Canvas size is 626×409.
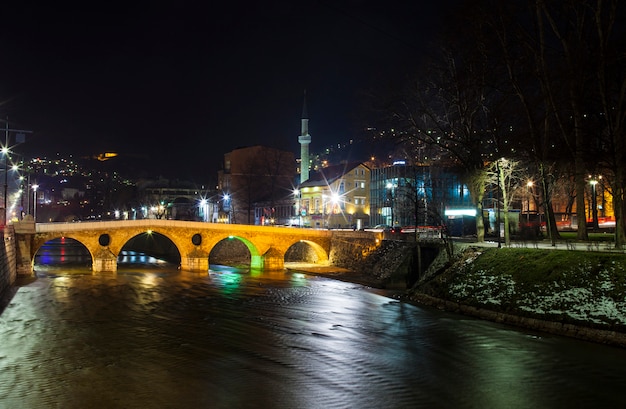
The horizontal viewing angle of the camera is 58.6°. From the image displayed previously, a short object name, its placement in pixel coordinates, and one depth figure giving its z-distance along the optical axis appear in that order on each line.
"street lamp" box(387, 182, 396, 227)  65.01
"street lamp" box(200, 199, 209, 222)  97.56
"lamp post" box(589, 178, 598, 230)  46.41
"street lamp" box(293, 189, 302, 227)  75.75
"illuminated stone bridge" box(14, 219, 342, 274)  43.50
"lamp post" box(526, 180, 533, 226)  44.41
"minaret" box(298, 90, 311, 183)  86.00
